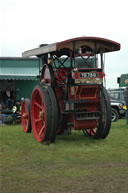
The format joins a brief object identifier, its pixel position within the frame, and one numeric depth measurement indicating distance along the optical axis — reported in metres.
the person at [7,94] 18.07
